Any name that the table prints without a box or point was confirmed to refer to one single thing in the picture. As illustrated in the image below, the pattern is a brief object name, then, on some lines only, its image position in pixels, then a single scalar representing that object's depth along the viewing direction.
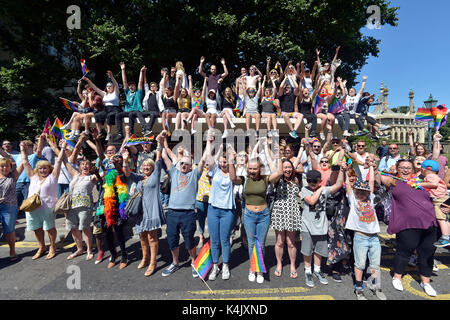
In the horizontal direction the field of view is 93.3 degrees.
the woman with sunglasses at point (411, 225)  3.30
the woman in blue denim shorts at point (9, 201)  4.16
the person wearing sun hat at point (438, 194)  3.64
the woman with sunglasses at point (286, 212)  3.53
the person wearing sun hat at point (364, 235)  3.14
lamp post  8.29
